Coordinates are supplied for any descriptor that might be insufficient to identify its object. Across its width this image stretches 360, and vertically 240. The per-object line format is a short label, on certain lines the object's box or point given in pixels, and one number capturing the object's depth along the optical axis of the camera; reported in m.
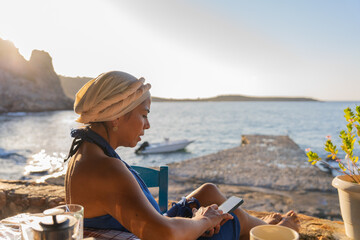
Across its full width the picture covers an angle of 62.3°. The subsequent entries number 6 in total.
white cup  0.94
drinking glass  0.80
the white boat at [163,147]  22.67
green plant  2.15
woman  1.18
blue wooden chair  2.23
